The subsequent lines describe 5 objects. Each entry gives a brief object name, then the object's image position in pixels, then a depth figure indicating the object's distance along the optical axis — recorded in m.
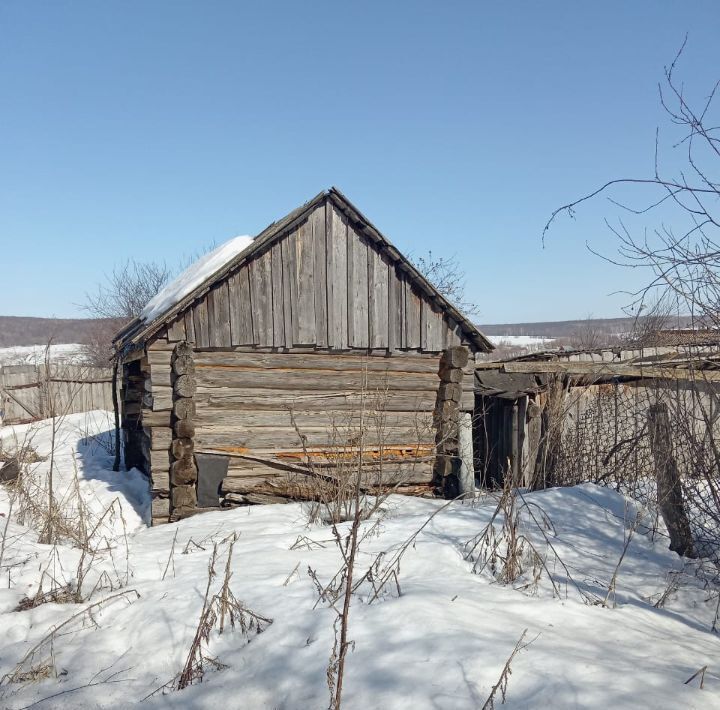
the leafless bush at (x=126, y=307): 32.91
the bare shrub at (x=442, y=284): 29.22
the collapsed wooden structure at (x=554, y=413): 6.98
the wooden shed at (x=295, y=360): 8.02
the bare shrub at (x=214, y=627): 3.15
